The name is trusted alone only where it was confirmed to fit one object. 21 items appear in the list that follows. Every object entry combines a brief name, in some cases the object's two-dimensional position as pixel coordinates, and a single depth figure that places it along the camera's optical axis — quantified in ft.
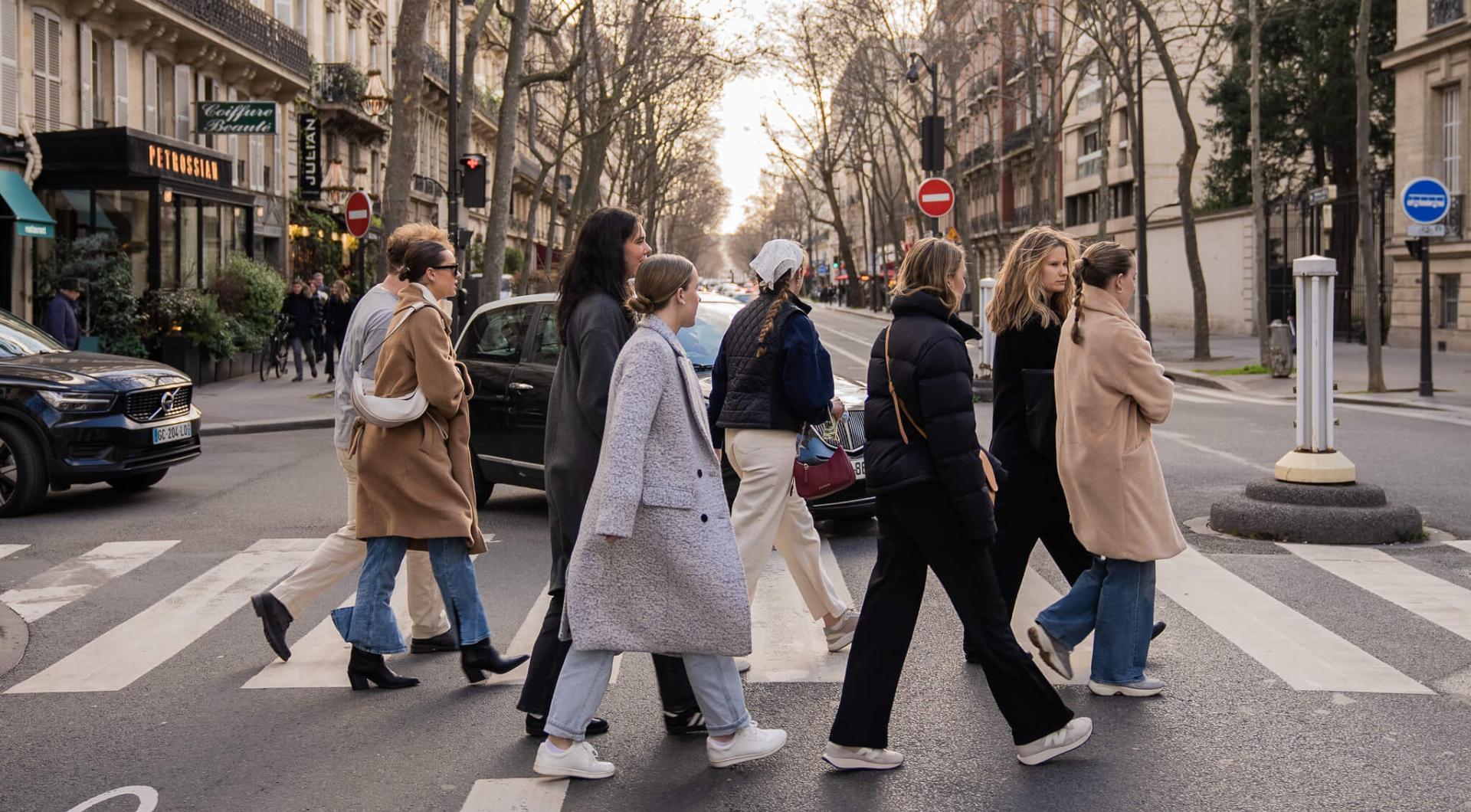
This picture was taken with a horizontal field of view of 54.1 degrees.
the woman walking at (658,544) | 14.60
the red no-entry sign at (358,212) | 76.33
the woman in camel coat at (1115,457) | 17.48
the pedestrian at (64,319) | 59.62
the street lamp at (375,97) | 87.86
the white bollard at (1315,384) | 26.50
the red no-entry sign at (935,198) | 70.49
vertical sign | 112.68
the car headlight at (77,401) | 35.04
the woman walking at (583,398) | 15.99
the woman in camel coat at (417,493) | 18.74
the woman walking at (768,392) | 19.19
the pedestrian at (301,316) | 81.97
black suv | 34.83
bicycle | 84.43
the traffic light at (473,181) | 73.72
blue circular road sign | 60.49
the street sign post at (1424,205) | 60.49
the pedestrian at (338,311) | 83.10
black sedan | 31.58
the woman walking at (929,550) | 15.05
